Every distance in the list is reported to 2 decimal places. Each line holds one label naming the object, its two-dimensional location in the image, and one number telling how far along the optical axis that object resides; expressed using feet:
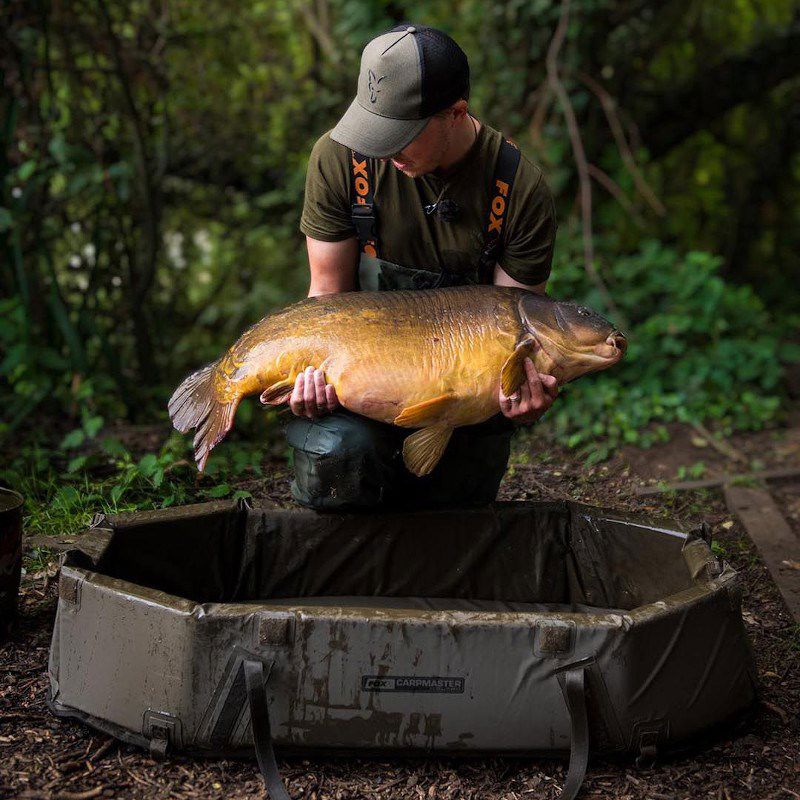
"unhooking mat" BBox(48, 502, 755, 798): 6.62
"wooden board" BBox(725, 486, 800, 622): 9.96
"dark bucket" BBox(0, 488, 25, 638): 8.06
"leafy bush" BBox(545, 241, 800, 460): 15.15
